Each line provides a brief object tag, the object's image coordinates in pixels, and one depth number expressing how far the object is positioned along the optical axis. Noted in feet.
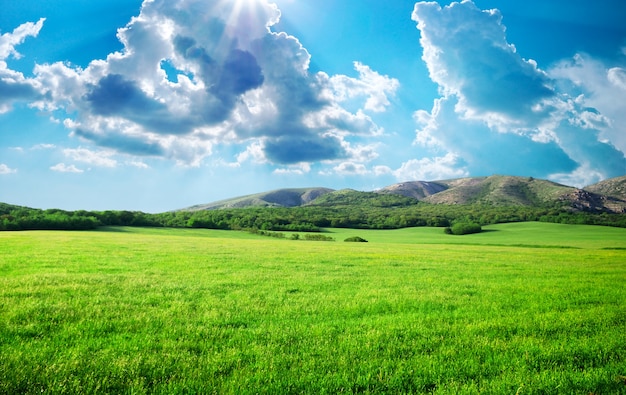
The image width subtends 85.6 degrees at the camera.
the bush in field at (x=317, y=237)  363.15
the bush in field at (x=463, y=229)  435.98
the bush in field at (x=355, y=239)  338.87
